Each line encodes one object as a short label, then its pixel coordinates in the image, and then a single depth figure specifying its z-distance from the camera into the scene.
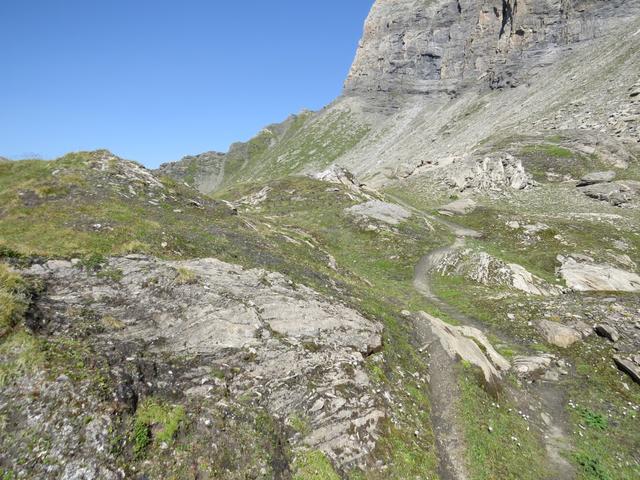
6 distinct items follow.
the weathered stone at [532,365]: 17.17
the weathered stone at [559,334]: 19.02
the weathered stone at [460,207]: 51.47
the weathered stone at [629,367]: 16.41
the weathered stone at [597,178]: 53.56
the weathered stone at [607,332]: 18.47
